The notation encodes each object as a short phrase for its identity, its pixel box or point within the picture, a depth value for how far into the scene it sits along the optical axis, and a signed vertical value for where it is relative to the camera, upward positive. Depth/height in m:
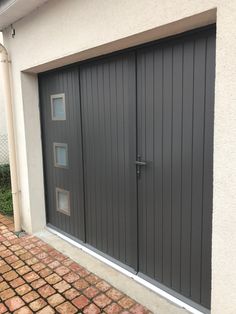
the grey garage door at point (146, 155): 2.26 -0.35
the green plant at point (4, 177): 6.10 -1.21
